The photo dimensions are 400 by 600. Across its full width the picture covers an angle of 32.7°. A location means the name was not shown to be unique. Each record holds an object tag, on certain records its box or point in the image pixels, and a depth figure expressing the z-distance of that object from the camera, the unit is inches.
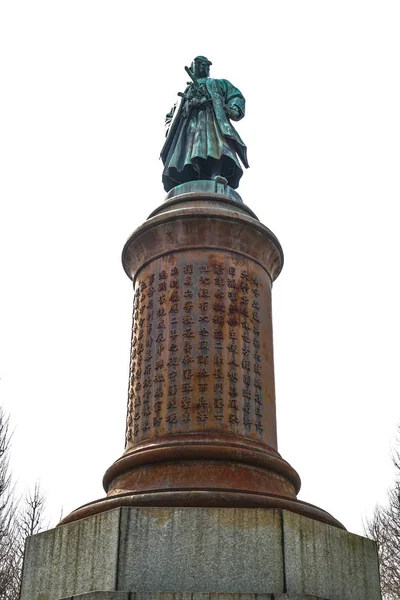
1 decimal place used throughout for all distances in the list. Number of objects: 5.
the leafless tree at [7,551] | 725.3
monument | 201.5
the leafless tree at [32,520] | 898.5
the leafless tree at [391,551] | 754.2
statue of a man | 327.9
